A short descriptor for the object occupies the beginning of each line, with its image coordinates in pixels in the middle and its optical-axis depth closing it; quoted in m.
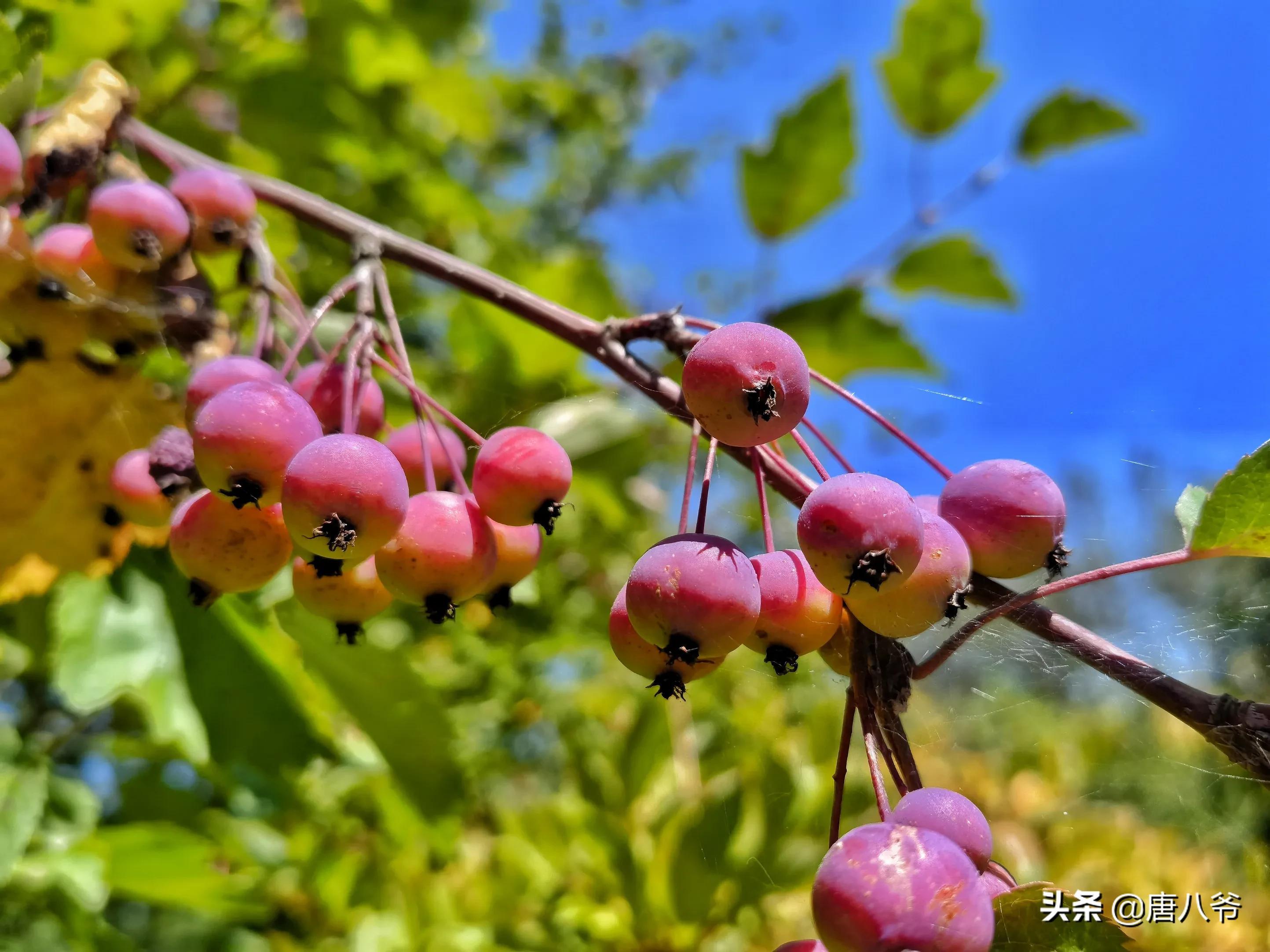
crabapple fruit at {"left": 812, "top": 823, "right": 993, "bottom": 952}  0.08
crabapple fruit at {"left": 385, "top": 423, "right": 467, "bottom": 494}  0.13
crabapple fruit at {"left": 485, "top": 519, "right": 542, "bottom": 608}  0.13
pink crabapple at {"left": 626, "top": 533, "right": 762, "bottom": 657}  0.09
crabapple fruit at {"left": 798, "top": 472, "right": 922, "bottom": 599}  0.09
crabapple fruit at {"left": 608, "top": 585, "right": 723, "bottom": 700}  0.10
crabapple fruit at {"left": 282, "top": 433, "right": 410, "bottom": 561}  0.10
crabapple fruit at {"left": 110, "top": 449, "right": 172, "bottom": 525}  0.14
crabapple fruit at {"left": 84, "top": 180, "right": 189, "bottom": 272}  0.14
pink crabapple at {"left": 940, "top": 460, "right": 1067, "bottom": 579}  0.10
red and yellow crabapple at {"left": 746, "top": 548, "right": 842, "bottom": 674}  0.10
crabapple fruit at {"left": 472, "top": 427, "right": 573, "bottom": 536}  0.12
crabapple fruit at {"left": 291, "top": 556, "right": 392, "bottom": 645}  0.12
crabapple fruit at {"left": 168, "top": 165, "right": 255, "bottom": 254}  0.16
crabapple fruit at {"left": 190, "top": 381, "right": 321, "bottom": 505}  0.11
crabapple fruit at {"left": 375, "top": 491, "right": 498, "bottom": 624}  0.11
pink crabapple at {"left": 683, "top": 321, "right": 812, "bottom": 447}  0.10
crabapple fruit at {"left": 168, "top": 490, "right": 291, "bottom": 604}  0.12
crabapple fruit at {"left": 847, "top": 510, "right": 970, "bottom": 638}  0.10
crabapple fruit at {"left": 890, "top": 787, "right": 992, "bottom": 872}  0.08
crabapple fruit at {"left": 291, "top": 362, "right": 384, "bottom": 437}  0.13
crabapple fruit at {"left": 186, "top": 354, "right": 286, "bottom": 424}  0.12
